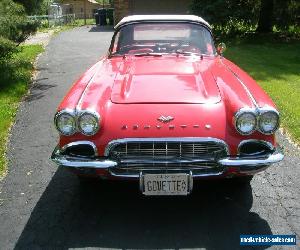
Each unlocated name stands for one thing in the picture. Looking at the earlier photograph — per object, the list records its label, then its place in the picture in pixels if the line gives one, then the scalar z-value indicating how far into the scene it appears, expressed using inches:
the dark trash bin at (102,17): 862.7
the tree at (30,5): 300.7
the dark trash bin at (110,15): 876.1
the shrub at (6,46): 227.4
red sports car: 98.1
